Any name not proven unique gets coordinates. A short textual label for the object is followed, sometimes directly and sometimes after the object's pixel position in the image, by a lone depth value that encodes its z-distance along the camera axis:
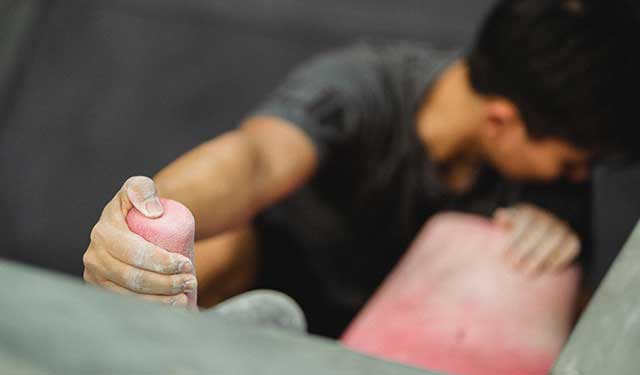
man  1.80
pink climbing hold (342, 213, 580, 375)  1.64
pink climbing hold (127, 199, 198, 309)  1.21
